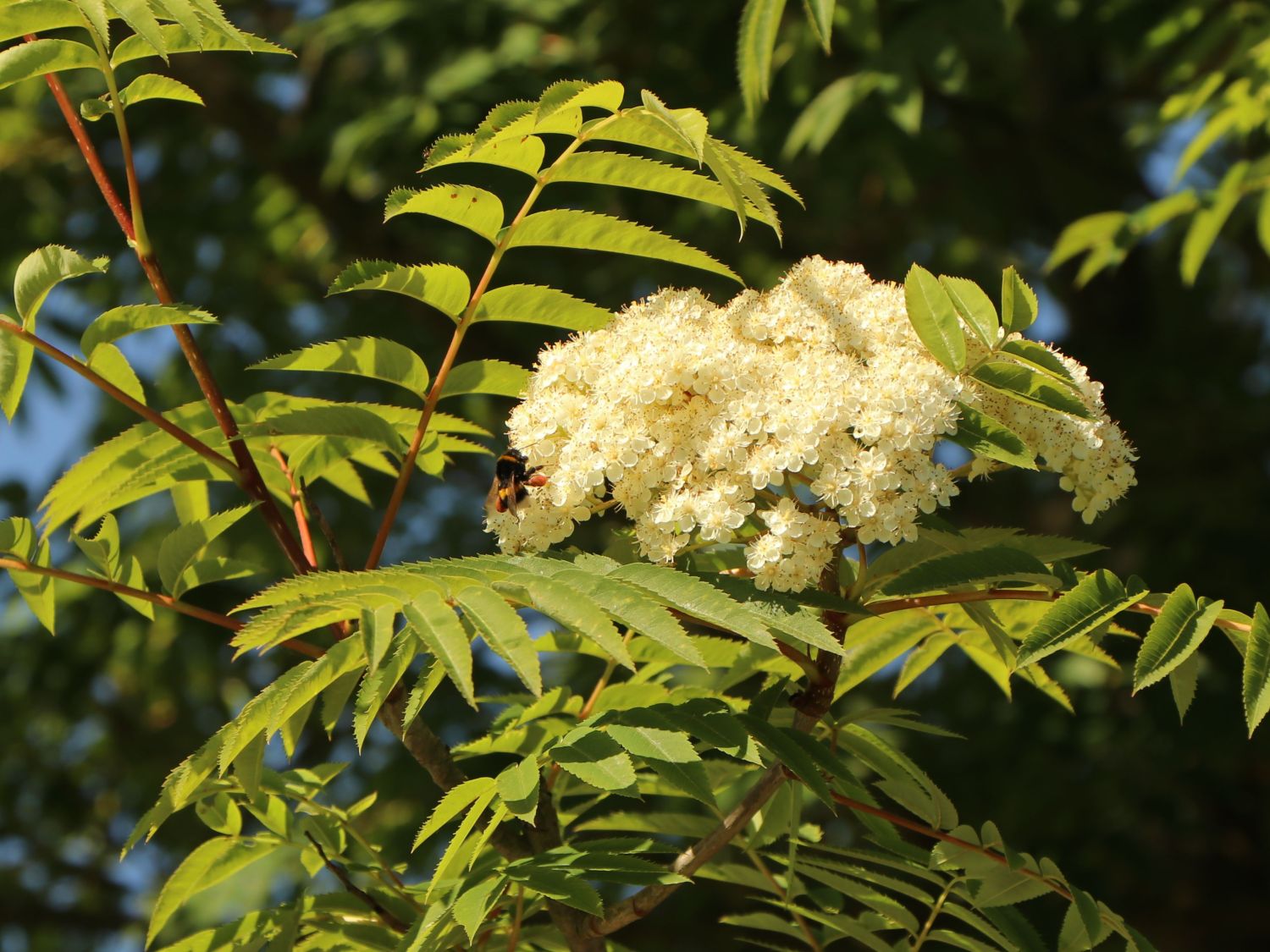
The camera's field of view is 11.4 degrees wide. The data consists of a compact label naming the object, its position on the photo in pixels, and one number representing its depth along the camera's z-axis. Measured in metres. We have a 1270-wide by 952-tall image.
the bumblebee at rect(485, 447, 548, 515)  1.43
